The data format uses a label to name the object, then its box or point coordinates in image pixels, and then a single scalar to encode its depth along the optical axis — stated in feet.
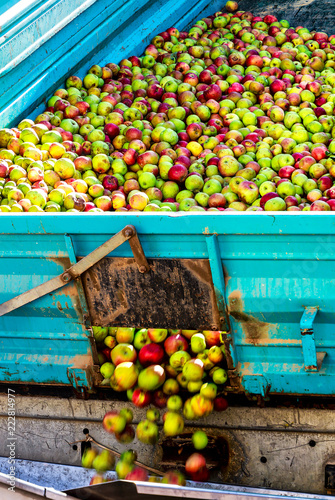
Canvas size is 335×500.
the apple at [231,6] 19.71
